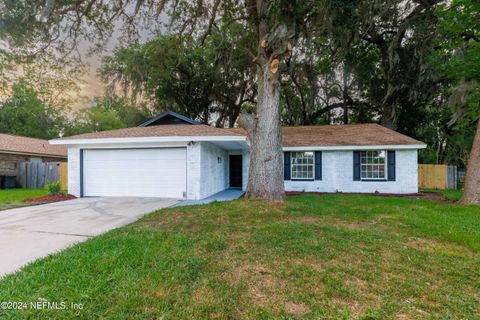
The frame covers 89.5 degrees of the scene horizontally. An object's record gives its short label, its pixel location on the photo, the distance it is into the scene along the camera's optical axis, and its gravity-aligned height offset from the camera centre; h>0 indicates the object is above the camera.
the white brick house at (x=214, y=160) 8.50 +0.15
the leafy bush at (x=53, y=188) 9.04 -0.88
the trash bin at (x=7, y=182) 13.22 -0.95
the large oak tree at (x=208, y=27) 6.66 +4.32
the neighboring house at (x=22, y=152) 13.82 +0.79
